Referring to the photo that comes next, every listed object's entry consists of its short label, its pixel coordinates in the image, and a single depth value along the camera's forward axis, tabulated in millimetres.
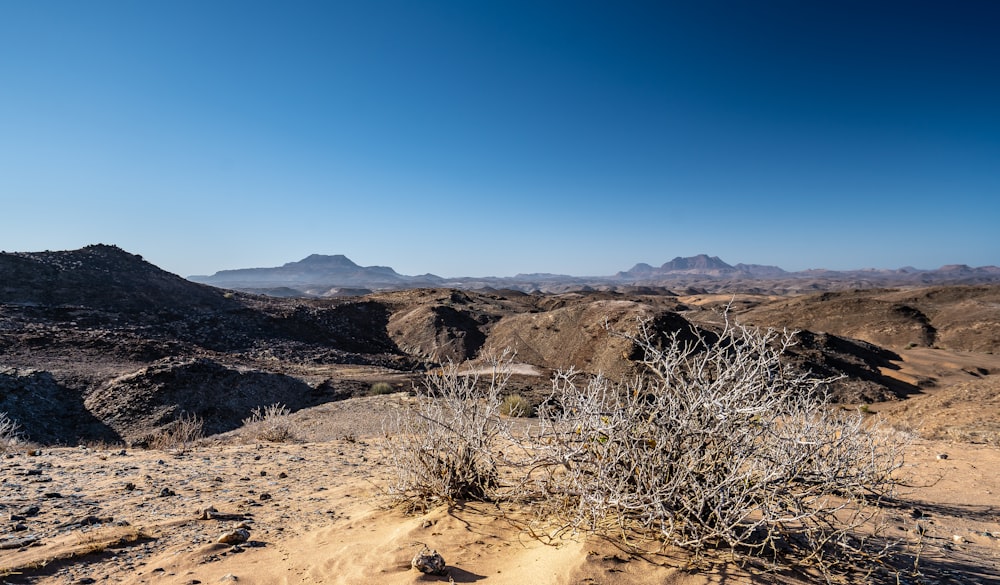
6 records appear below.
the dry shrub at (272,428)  8219
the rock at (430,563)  2816
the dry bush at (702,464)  2750
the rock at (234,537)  3350
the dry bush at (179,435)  7563
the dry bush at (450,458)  3895
